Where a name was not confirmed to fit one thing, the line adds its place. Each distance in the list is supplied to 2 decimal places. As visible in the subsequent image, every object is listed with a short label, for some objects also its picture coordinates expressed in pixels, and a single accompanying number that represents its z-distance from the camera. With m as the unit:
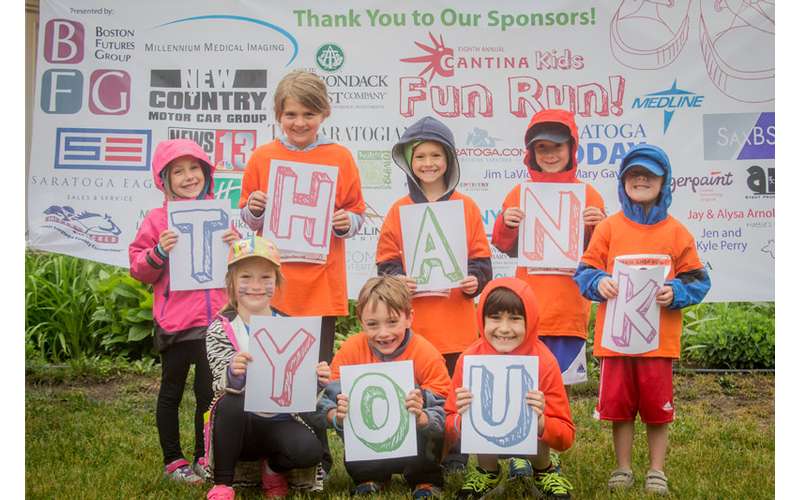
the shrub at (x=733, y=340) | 7.64
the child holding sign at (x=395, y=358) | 4.57
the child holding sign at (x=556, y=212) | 5.18
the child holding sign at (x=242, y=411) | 4.50
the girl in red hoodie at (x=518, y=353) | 4.50
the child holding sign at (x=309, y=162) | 5.11
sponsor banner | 7.08
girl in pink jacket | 5.14
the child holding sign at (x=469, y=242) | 5.07
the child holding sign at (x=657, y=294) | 4.80
